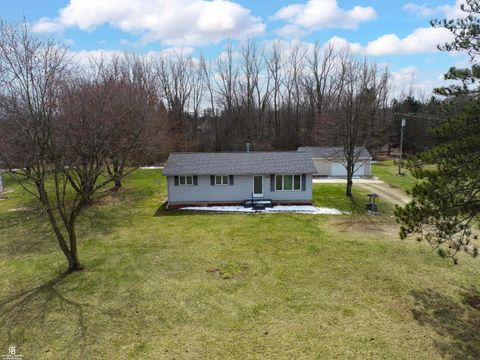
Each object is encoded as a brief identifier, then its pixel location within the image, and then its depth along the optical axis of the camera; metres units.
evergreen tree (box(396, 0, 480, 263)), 7.57
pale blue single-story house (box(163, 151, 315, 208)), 21.39
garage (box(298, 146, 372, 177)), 32.12
